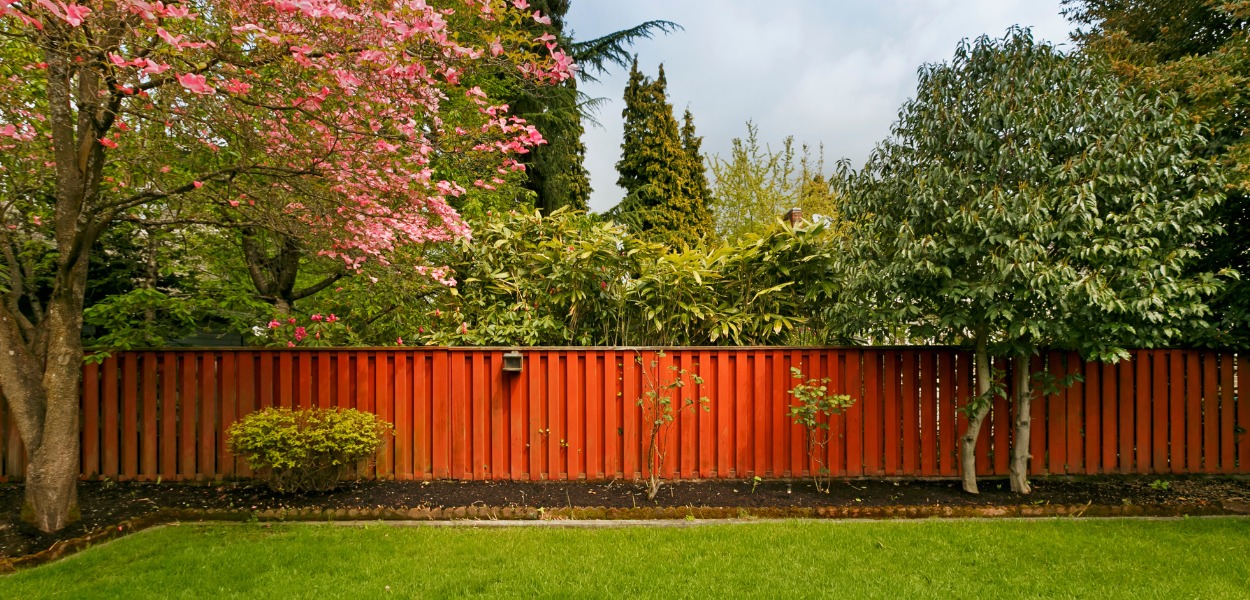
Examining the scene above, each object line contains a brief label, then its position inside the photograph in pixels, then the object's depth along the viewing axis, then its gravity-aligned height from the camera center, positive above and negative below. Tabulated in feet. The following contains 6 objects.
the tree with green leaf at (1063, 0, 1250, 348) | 15.01 +4.44
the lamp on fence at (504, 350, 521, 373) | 16.19 -1.71
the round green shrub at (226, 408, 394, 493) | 14.38 -3.44
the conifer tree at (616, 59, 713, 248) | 52.85 +11.47
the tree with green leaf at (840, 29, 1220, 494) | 13.35 +1.84
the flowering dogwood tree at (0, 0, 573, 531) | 10.48 +3.66
